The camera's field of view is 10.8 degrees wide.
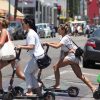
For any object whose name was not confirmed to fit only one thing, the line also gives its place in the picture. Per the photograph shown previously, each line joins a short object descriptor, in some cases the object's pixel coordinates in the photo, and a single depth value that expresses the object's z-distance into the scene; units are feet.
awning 214.90
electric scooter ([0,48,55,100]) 32.55
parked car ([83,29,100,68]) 60.80
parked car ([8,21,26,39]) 165.89
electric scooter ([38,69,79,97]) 36.96
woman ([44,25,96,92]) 37.09
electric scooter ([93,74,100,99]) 35.05
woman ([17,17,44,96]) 33.14
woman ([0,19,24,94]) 34.30
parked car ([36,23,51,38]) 197.86
